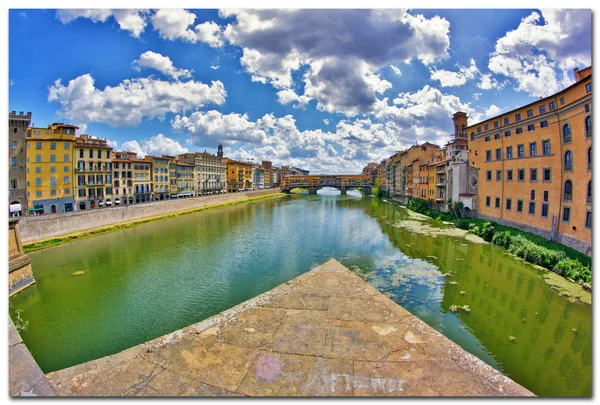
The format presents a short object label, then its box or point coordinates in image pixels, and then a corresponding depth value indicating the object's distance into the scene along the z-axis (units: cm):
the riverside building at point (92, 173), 4181
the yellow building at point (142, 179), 5322
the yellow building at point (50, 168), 3666
